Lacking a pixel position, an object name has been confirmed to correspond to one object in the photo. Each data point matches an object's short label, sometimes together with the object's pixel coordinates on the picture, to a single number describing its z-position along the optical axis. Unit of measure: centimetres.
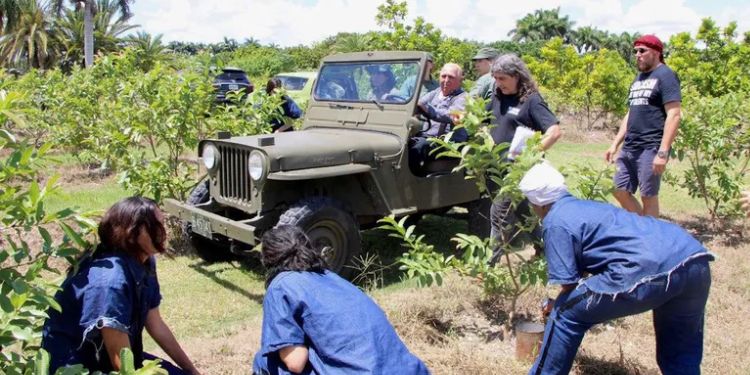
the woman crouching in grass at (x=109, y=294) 237
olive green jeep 459
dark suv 1935
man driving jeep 529
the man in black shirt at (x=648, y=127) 488
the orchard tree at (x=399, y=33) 1117
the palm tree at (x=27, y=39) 3152
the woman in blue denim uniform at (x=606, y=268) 265
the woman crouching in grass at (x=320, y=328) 239
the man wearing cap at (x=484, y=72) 550
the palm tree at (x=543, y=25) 6556
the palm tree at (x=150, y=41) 3450
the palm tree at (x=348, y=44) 2200
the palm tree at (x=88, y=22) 2455
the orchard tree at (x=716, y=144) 602
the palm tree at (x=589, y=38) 6012
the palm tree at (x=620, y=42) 5250
